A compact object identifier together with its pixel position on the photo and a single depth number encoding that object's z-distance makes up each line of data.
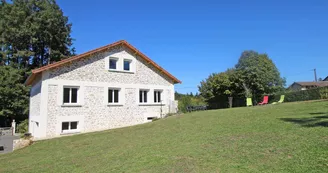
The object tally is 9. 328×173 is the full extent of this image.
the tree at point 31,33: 32.78
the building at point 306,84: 53.67
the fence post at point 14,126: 30.50
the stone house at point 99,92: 18.42
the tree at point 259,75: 34.09
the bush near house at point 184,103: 28.46
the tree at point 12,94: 30.33
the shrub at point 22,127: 28.88
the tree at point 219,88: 36.31
